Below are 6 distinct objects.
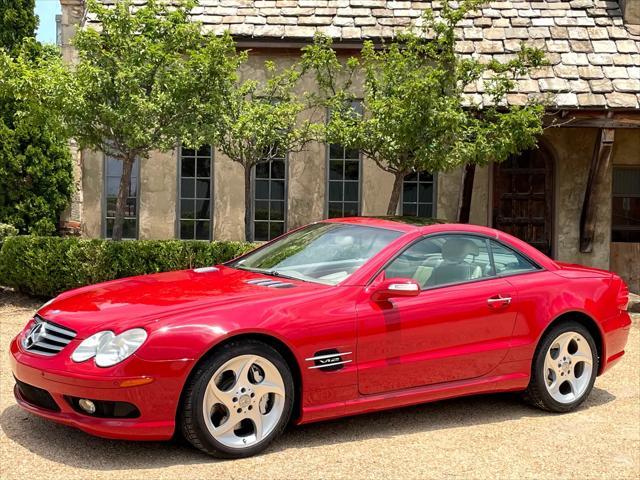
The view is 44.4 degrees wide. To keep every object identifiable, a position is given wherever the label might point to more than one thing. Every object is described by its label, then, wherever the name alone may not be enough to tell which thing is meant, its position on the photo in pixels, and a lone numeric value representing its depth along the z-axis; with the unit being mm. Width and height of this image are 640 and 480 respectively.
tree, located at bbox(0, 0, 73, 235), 13219
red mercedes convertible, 4410
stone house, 13109
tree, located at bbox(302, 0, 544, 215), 10047
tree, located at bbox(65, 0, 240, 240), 9820
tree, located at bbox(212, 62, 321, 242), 10805
